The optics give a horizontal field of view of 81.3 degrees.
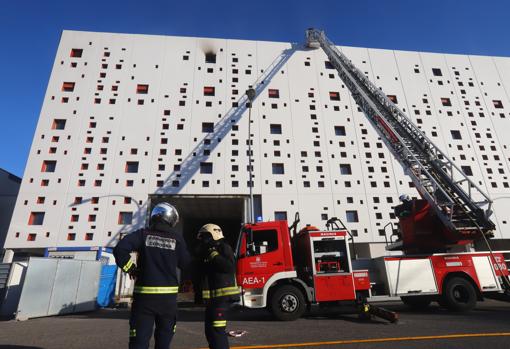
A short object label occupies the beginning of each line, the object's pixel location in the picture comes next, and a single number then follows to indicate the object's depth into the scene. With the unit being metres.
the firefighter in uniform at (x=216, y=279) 3.58
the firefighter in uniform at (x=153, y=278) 2.90
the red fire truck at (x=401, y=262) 7.91
